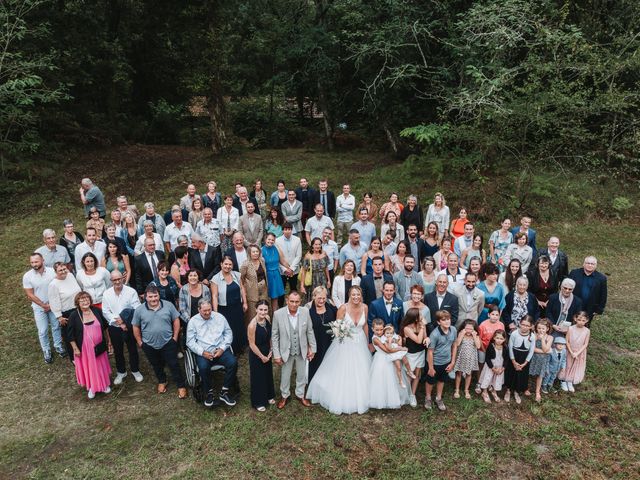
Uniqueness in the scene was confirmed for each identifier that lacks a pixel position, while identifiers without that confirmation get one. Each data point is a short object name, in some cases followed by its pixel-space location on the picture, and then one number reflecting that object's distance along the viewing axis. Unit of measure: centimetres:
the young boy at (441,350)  601
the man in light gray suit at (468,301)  653
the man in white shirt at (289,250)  808
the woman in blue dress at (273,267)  773
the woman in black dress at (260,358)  595
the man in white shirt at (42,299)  695
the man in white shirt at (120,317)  647
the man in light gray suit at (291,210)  983
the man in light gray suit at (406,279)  699
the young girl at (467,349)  617
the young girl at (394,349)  604
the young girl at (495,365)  617
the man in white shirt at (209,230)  867
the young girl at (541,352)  626
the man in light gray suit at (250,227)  905
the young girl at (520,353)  614
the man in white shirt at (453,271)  697
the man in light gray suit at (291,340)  603
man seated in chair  605
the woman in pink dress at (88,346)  621
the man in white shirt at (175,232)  843
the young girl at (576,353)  640
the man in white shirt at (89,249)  750
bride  605
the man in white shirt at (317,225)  912
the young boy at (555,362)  638
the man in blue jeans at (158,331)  620
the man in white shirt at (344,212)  1035
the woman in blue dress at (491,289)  670
